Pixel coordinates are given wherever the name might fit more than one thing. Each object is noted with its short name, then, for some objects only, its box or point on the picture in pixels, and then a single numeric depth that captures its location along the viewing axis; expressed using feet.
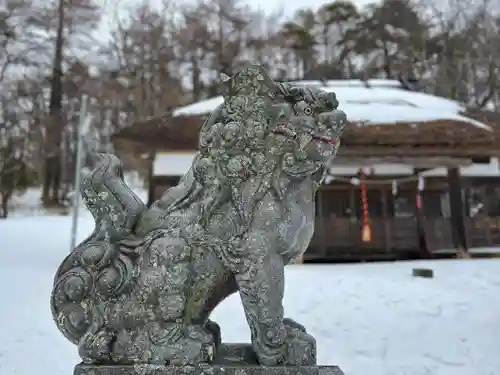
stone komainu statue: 4.54
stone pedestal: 4.42
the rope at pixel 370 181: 26.07
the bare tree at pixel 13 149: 48.49
